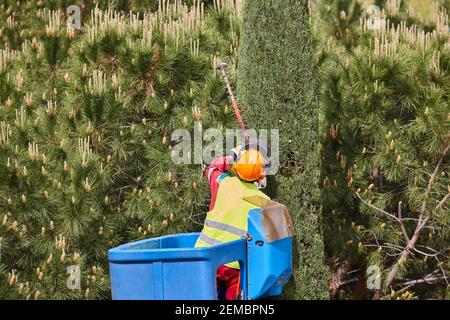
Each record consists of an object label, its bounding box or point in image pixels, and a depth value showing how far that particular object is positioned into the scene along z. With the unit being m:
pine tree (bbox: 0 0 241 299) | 14.41
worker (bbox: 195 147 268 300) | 11.55
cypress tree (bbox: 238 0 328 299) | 14.46
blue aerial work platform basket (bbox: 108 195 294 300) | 10.64
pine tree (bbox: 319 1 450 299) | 16.14
